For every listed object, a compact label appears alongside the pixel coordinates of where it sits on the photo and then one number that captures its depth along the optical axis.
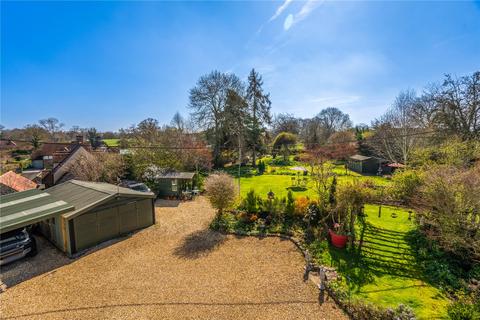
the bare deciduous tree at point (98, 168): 16.20
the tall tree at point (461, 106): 17.03
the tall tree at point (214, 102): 28.69
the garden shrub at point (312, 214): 10.70
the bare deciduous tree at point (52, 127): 53.88
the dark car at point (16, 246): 8.22
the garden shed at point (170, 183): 17.14
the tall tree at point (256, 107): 31.02
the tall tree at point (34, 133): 42.28
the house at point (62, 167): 16.69
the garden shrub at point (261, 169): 27.50
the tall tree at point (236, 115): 29.00
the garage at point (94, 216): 9.11
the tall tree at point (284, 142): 35.19
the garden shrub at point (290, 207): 11.53
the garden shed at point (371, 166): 27.19
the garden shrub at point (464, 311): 5.14
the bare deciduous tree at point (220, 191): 11.70
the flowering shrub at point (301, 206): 11.31
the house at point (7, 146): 40.99
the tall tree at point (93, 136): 47.97
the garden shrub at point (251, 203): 12.22
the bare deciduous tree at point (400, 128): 20.56
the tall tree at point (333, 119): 51.75
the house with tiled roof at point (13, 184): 14.61
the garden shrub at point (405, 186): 11.02
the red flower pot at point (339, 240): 9.21
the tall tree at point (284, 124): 49.00
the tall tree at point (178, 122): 32.25
